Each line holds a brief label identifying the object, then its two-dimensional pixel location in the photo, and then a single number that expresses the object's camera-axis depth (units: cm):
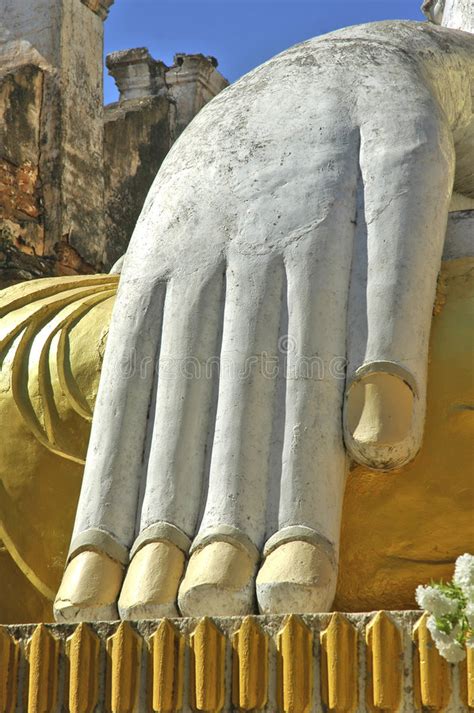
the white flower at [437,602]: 344
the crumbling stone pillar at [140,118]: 1485
